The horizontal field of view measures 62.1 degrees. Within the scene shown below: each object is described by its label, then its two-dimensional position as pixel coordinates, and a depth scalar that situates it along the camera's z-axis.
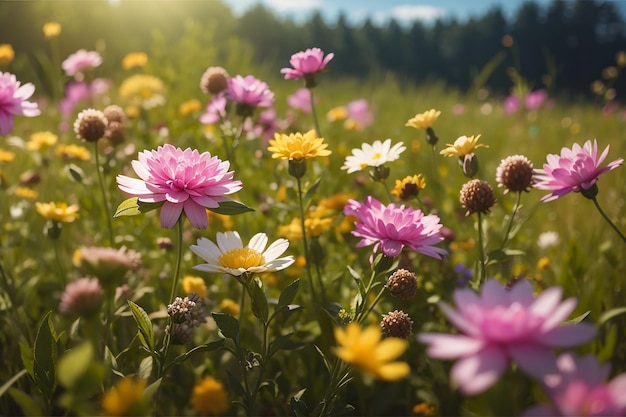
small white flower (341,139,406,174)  0.37
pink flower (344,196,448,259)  0.28
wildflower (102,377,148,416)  0.16
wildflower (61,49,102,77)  0.68
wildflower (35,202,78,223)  0.42
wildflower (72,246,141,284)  0.19
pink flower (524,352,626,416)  0.15
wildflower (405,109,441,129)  0.40
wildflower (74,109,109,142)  0.39
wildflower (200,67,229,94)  0.52
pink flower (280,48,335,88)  0.42
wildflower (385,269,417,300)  0.30
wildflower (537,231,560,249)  0.57
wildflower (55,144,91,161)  0.56
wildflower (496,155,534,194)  0.31
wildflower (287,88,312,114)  0.87
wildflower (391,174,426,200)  0.37
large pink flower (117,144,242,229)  0.27
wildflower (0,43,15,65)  0.62
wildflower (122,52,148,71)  0.82
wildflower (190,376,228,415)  0.22
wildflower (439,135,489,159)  0.35
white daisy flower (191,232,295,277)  0.27
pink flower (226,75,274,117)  0.44
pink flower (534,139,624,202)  0.28
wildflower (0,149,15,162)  0.57
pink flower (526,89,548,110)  3.33
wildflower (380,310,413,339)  0.28
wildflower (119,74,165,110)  0.78
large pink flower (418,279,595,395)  0.15
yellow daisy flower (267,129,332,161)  0.32
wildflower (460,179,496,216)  0.31
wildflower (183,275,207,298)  0.42
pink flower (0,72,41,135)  0.34
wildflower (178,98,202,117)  0.73
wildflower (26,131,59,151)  0.59
